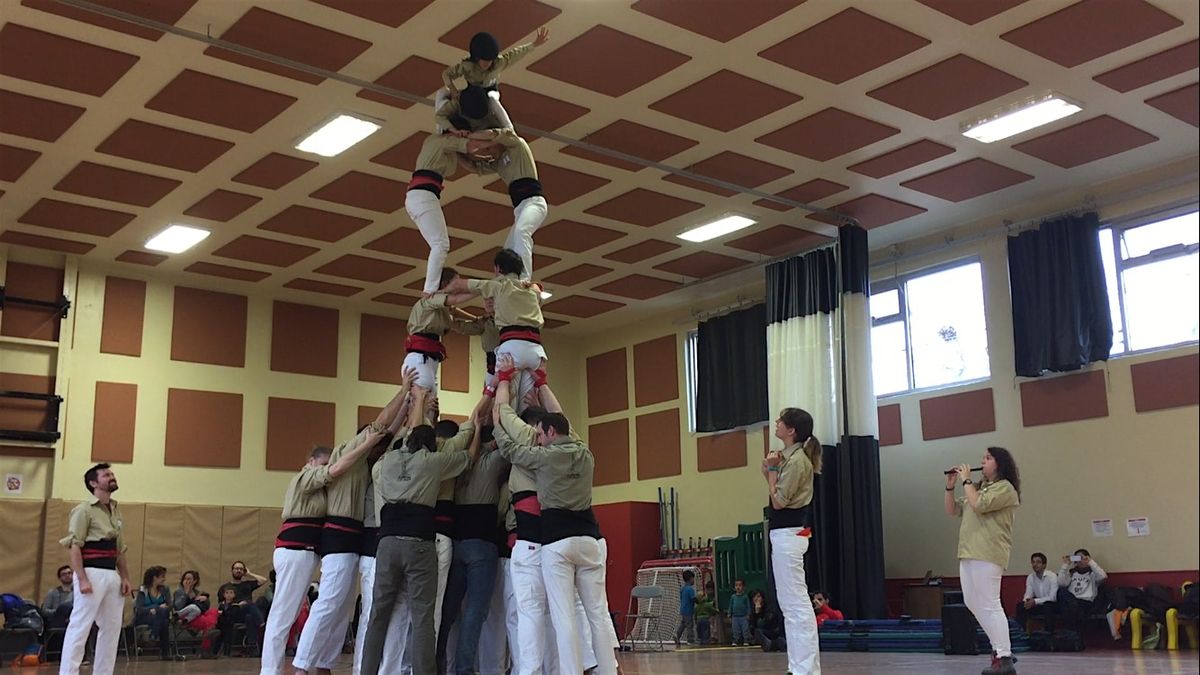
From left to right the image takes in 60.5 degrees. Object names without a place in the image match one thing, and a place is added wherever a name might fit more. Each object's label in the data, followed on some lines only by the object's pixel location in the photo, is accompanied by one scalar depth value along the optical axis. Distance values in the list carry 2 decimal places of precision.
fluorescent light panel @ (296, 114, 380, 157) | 12.80
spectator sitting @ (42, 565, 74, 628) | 15.02
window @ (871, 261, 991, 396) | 16.39
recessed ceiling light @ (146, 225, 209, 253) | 16.37
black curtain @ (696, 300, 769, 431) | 19.20
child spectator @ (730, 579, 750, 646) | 16.91
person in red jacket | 15.36
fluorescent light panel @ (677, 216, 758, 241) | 16.58
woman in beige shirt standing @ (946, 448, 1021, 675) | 8.47
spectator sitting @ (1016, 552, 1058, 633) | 14.04
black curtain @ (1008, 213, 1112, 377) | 14.49
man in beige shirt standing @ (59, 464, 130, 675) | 8.91
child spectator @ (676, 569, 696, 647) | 17.64
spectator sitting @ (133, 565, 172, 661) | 16.02
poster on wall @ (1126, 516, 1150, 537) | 13.67
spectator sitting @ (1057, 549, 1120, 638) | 13.70
